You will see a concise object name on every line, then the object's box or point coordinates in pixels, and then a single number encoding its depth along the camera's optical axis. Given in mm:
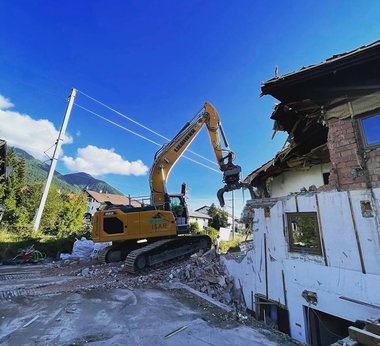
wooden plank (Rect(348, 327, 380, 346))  2447
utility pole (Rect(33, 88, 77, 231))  15958
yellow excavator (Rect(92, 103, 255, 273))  8320
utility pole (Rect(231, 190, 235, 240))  24625
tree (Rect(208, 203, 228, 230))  31531
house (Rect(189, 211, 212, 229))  39562
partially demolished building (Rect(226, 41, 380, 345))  4297
